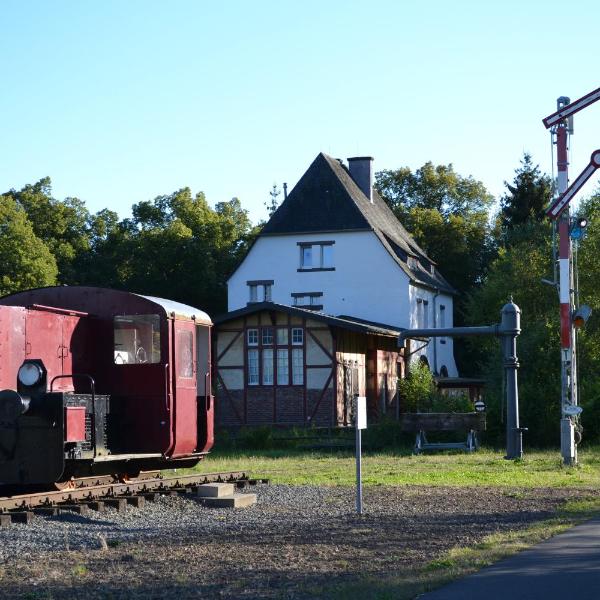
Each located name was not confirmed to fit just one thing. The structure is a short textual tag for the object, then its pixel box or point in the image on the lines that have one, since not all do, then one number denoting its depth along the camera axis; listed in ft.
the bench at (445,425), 102.32
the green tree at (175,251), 223.30
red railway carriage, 54.85
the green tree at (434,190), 264.93
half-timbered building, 150.00
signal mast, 81.46
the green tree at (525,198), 233.55
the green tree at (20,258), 210.79
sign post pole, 50.52
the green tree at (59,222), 234.79
